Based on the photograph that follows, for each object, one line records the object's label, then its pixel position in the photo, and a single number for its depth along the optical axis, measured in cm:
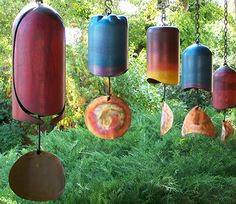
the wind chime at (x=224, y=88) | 161
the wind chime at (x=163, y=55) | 120
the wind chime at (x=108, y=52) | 98
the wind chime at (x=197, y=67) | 139
